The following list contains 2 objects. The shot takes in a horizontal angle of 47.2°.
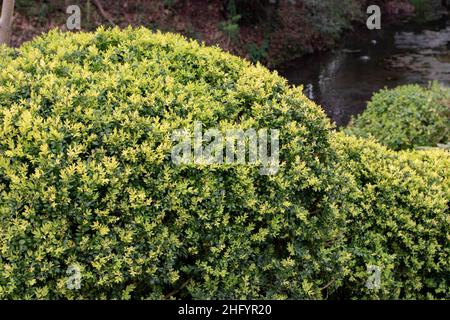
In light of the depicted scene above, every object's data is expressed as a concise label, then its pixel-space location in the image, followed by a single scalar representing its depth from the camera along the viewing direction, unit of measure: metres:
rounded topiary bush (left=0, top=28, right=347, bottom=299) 2.64
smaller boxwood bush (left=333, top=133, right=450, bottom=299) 3.93
